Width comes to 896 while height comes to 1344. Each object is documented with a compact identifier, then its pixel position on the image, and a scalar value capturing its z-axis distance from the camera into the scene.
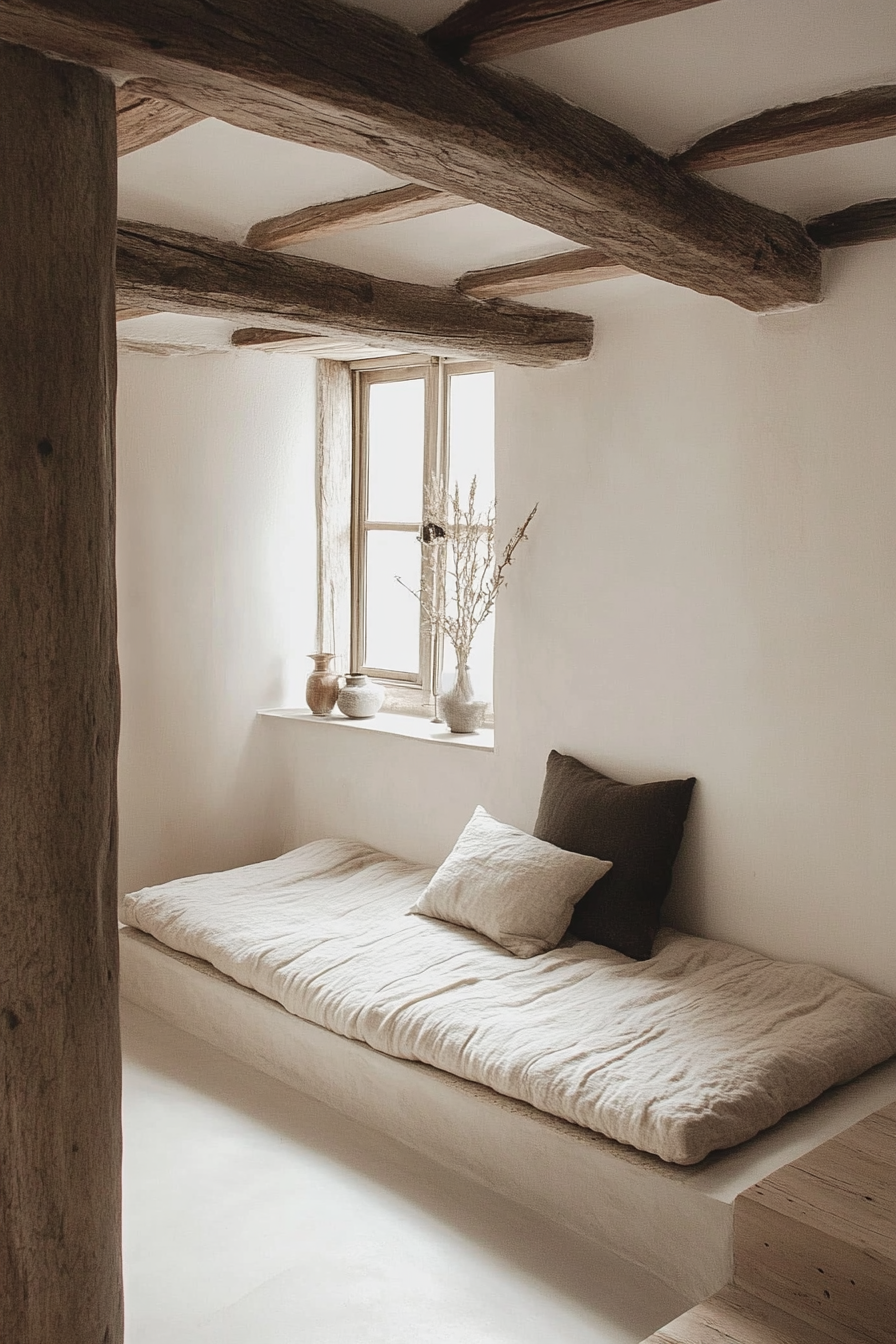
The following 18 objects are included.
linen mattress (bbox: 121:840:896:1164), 2.72
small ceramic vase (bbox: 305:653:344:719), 5.02
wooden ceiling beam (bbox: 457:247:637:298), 3.20
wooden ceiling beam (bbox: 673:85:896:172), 2.18
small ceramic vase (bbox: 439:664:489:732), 4.53
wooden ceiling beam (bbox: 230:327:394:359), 4.35
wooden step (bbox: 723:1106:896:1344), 2.23
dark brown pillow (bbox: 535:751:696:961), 3.58
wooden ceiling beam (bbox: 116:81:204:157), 2.18
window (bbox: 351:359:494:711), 4.75
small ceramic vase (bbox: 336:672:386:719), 4.93
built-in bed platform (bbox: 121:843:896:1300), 2.58
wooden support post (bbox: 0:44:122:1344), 1.57
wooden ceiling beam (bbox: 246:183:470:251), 2.67
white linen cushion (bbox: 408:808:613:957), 3.60
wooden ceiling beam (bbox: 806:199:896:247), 2.94
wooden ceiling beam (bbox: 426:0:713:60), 1.71
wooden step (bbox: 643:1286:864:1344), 2.23
